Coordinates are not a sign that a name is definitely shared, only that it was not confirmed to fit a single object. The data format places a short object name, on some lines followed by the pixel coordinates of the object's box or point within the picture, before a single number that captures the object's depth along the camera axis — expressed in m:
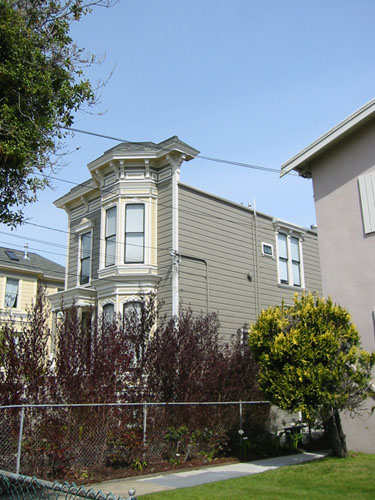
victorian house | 16.47
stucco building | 11.09
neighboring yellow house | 27.38
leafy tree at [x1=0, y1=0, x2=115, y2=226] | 7.14
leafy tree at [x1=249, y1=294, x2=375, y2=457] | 9.77
